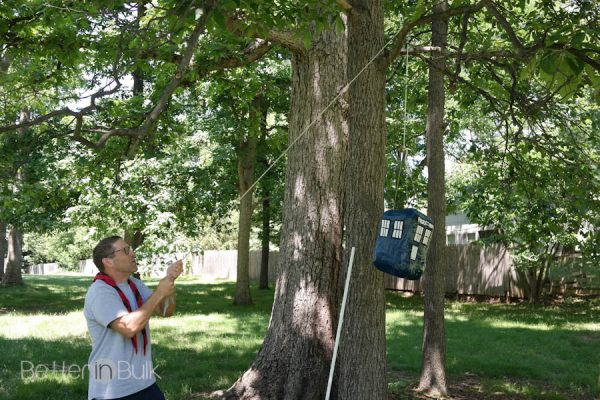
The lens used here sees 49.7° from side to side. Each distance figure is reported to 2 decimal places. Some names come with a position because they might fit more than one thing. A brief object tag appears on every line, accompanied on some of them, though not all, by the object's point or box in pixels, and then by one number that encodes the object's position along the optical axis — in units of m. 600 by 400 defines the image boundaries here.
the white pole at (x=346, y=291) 4.58
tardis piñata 4.29
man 3.71
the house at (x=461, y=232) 27.78
